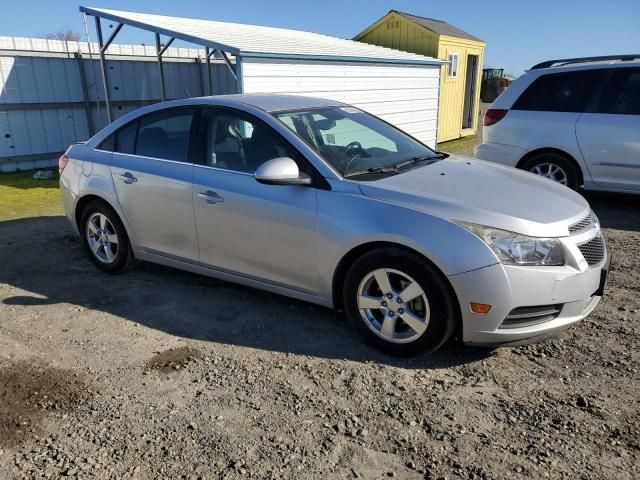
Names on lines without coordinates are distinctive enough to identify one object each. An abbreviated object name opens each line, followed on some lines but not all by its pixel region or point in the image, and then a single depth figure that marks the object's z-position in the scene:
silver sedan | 3.22
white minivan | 6.65
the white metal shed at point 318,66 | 8.45
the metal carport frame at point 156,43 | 8.03
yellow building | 14.42
